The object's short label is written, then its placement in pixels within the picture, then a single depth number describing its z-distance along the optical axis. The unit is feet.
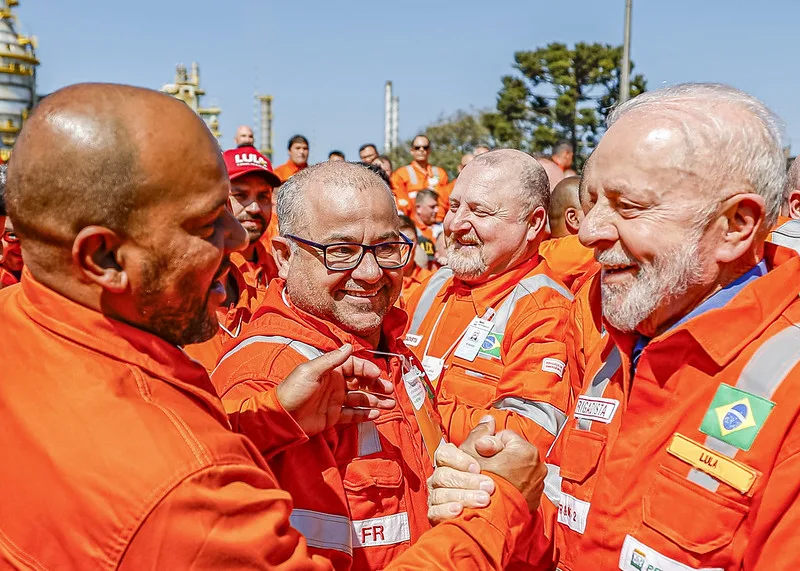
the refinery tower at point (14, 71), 104.83
